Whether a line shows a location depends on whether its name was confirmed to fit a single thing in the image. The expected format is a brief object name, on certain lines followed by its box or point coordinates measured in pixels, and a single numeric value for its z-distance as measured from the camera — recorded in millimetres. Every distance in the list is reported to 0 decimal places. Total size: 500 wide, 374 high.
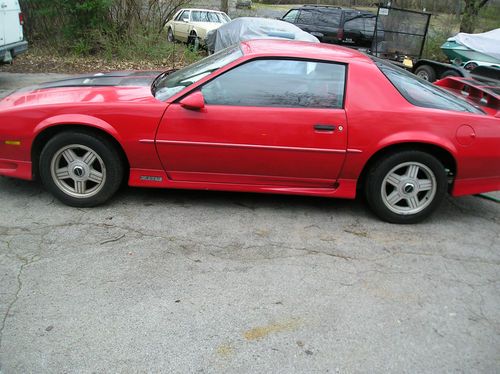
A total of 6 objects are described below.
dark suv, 13938
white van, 8500
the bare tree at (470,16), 15208
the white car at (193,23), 15148
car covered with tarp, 10703
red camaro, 3982
